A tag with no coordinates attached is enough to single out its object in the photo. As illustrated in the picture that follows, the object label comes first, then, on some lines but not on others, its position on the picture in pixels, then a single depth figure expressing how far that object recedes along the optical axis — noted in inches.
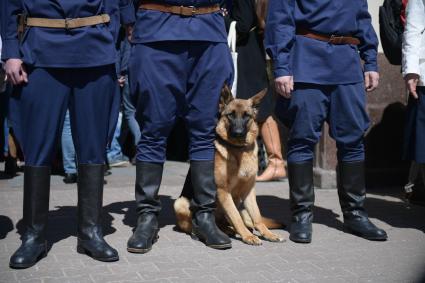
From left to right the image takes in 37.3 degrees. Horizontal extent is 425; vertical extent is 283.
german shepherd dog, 179.5
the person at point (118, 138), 289.9
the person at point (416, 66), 182.2
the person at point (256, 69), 261.4
